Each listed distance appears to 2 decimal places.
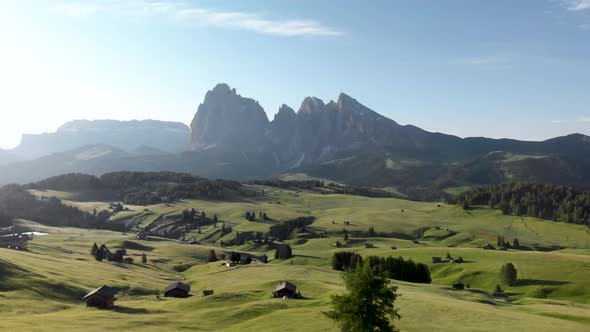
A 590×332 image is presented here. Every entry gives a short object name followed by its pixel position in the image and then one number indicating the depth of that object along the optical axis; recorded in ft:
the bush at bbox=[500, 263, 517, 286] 491.31
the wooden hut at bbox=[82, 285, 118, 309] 323.78
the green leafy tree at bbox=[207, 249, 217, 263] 650.59
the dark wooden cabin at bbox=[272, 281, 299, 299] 344.28
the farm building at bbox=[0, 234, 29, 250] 558.15
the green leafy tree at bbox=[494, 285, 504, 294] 458.09
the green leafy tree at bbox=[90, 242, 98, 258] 590.76
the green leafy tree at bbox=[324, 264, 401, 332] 214.28
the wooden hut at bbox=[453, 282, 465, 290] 438.40
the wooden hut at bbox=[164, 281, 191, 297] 378.83
